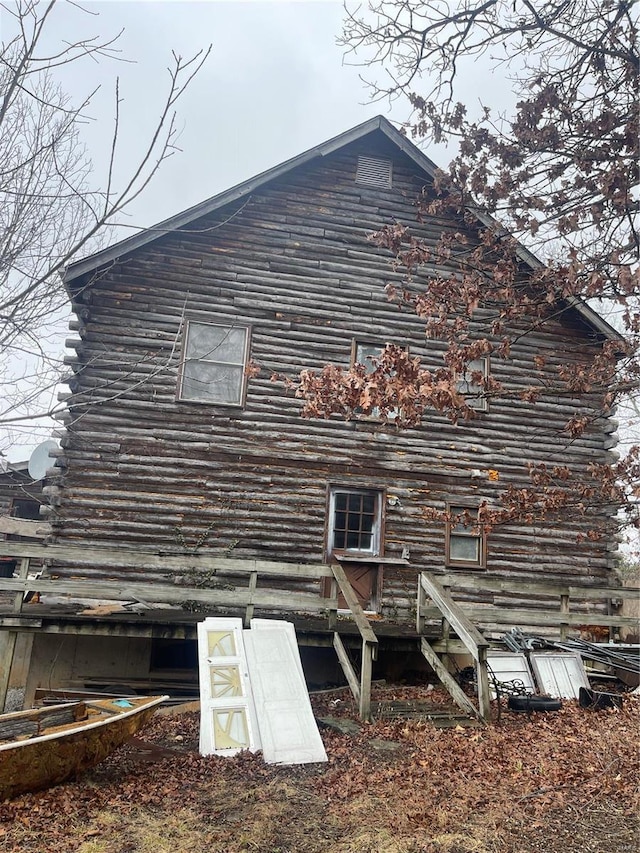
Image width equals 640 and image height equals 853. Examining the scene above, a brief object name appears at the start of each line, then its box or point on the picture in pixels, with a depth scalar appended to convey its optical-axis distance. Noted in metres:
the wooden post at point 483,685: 7.88
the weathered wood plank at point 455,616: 7.99
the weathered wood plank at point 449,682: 8.11
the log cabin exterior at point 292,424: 11.82
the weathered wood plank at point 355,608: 8.09
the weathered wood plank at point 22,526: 17.00
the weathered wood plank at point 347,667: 8.41
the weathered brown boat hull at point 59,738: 5.38
